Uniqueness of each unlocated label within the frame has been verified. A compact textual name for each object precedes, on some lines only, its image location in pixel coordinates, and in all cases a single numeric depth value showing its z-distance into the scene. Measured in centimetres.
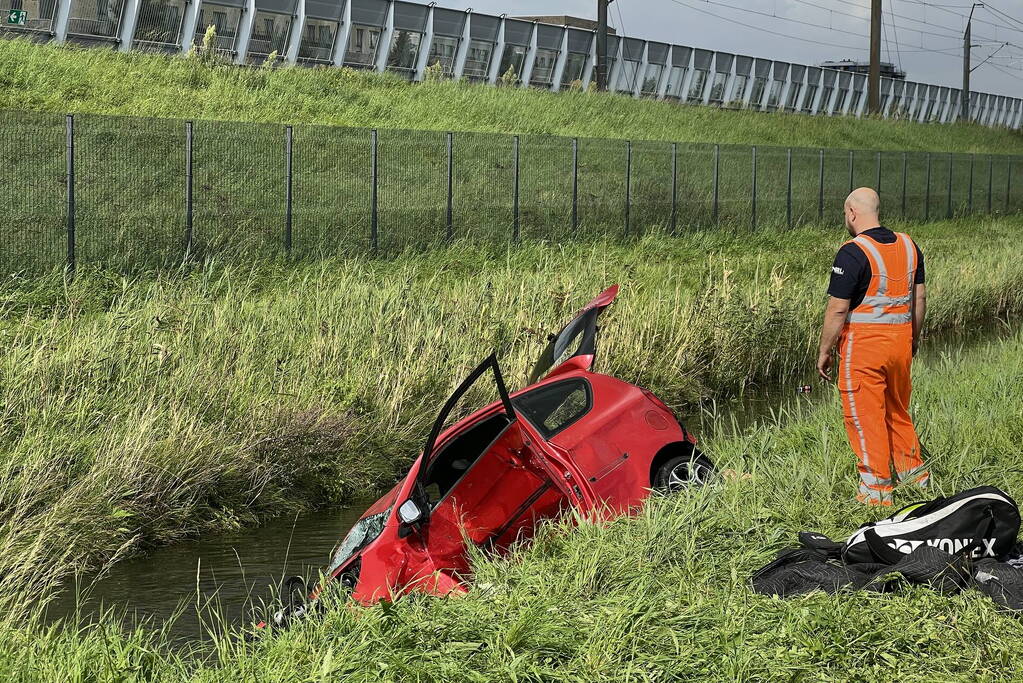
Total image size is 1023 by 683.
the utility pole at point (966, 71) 6538
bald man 675
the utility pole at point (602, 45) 3884
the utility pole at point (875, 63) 4541
